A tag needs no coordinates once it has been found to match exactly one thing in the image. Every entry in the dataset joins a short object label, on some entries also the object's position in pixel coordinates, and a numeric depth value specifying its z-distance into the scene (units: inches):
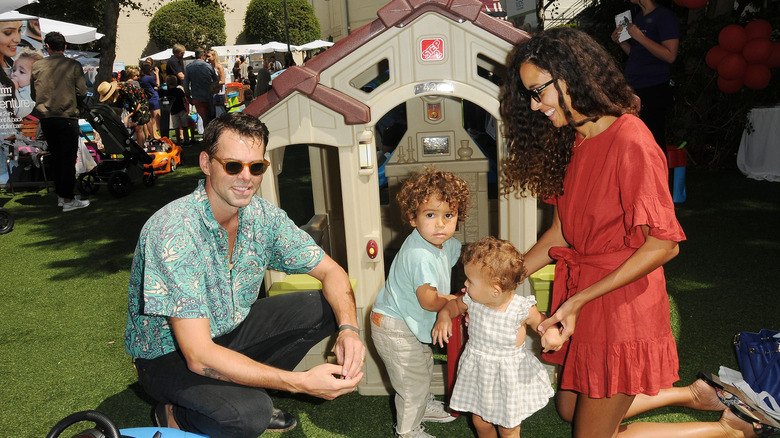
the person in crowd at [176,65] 557.1
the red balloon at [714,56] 300.4
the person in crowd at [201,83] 490.9
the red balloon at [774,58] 286.2
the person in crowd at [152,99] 520.7
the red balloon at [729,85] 303.0
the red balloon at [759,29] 283.6
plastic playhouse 114.0
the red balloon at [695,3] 256.8
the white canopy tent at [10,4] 374.9
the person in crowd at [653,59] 157.6
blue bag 118.5
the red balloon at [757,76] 290.5
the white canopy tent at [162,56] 1083.4
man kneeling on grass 82.4
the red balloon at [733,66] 295.7
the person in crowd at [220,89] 511.2
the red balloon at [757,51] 284.4
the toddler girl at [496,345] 93.0
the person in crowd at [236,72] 873.3
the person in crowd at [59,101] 301.7
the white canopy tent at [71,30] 577.7
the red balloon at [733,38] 289.7
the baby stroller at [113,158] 329.7
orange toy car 391.7
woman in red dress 79.3
